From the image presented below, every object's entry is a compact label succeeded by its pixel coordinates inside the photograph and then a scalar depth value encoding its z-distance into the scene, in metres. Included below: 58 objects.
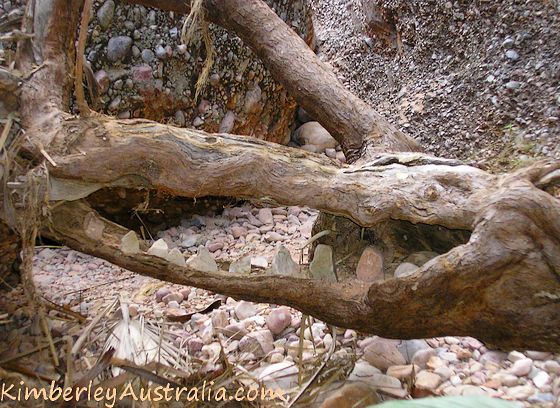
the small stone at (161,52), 2.61
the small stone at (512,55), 2.40
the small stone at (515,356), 1.59
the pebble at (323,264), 1.42
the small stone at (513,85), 2.39
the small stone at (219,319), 1.90
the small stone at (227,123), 2.85
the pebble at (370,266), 1.41
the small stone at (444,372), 1.57
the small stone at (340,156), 3.03
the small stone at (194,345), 1.78
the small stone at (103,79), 2.48
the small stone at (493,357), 1.61
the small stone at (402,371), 1.59
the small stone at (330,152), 3.05
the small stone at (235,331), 1.83
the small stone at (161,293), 2.10
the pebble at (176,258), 1.38
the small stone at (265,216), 2.72
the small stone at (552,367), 1.53
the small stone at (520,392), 1.45
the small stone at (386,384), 1.53
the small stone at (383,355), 1.66
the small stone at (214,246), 2.48
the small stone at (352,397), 1.44
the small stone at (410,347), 1.69
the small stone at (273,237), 2.54
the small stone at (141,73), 2.56
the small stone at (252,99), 2.92
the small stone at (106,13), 2.51
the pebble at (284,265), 1.39
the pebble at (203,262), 1.38
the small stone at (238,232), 2.61
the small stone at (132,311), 1.86
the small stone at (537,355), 1.58
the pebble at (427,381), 1.52
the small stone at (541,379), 1.49
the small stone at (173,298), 2.08
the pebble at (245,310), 1.95
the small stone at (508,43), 2.41
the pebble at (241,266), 1.40
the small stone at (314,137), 3.10
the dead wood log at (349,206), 1.20
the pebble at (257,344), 1.76
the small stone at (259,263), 1.50
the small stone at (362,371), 1.61
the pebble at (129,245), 1.38
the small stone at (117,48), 2.53
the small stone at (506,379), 1.51
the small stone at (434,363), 1.61
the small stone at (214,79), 2.78
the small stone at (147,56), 2.59
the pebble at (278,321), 1.85
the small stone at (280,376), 1.61
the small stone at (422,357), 1.64
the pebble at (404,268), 1.36
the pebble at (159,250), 1.38
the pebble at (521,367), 1.54
